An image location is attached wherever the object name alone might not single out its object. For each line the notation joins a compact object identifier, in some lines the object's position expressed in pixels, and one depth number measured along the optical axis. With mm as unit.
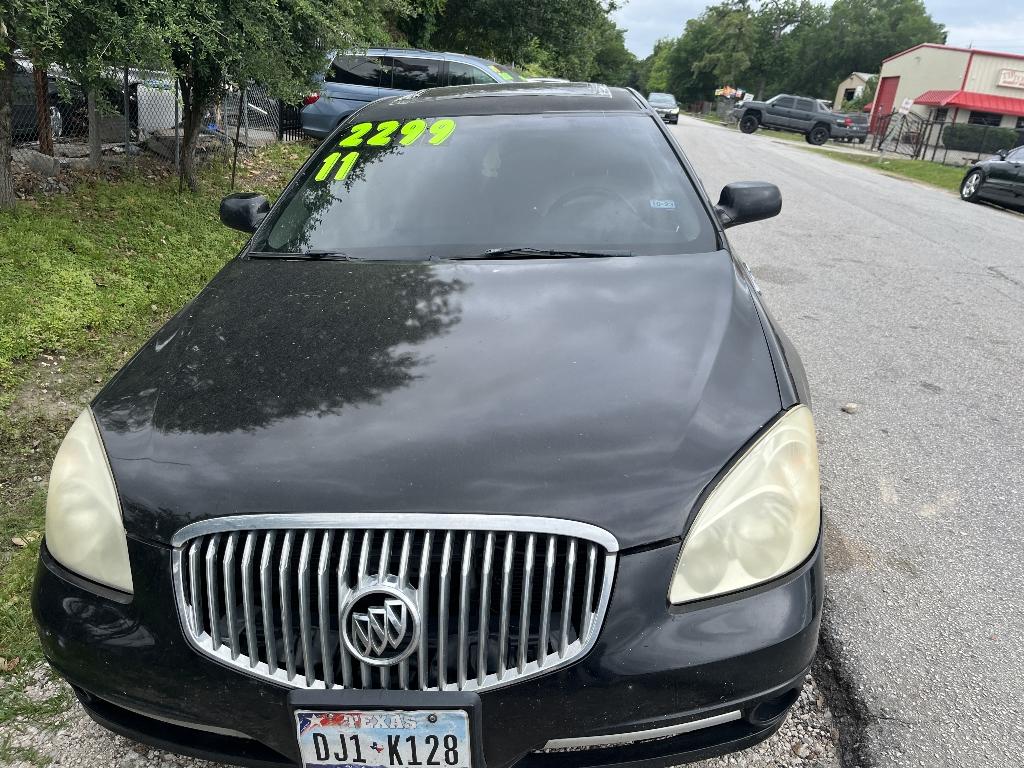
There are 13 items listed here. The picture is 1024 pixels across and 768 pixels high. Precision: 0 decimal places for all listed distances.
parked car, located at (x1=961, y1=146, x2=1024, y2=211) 13258
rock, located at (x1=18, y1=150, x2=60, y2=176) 7379
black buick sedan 1489
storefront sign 43062
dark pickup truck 34312
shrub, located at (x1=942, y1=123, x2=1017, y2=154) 32156
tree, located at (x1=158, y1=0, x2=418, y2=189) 5867
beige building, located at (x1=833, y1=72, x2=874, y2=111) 67375
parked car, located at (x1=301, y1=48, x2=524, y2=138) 12305
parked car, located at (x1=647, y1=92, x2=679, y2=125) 37000
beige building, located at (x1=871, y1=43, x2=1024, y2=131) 42938
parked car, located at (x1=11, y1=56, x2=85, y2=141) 7093
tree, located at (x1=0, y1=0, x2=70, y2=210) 4816
